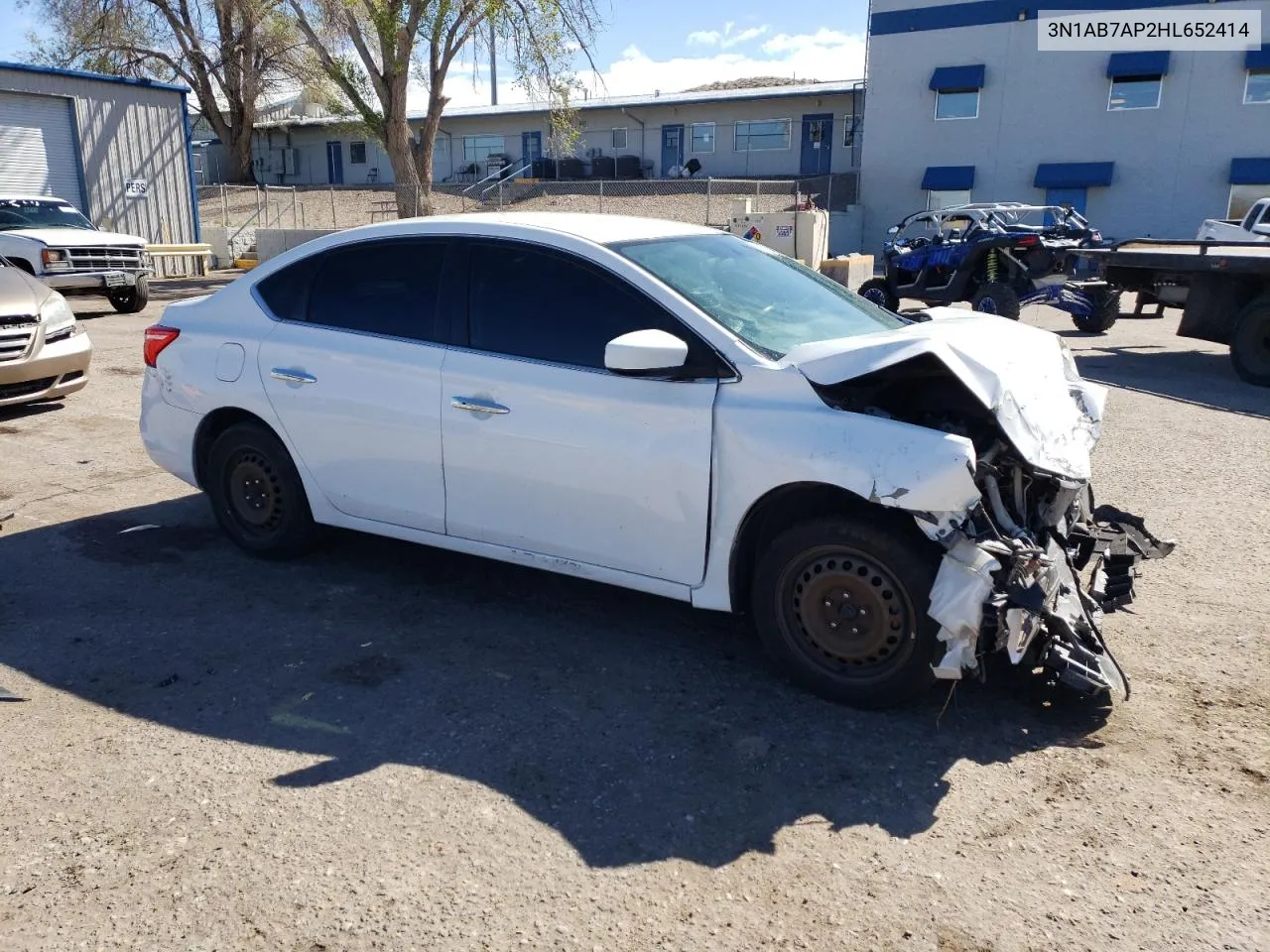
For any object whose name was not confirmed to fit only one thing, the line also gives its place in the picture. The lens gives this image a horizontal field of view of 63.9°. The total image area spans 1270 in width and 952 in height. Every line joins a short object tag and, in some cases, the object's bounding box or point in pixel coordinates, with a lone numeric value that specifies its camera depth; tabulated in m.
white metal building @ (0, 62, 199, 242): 21.48
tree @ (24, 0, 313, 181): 34.75
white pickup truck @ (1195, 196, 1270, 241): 18.10
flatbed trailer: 10.88
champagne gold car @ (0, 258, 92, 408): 8.01
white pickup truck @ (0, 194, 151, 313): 15.11
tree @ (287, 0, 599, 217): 20.94
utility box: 21.33
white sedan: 3.52
